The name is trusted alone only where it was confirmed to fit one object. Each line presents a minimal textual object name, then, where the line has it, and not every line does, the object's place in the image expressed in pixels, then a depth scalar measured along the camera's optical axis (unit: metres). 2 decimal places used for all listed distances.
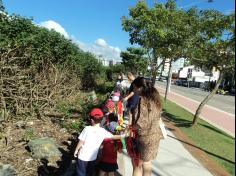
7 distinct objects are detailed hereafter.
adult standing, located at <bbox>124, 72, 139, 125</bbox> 3.85
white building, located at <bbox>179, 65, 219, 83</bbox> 32.94
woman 2.23
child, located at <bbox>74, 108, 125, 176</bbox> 2.12
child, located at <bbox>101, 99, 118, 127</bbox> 3.38
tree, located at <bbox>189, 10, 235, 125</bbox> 4.80
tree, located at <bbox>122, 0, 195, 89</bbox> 5.38
